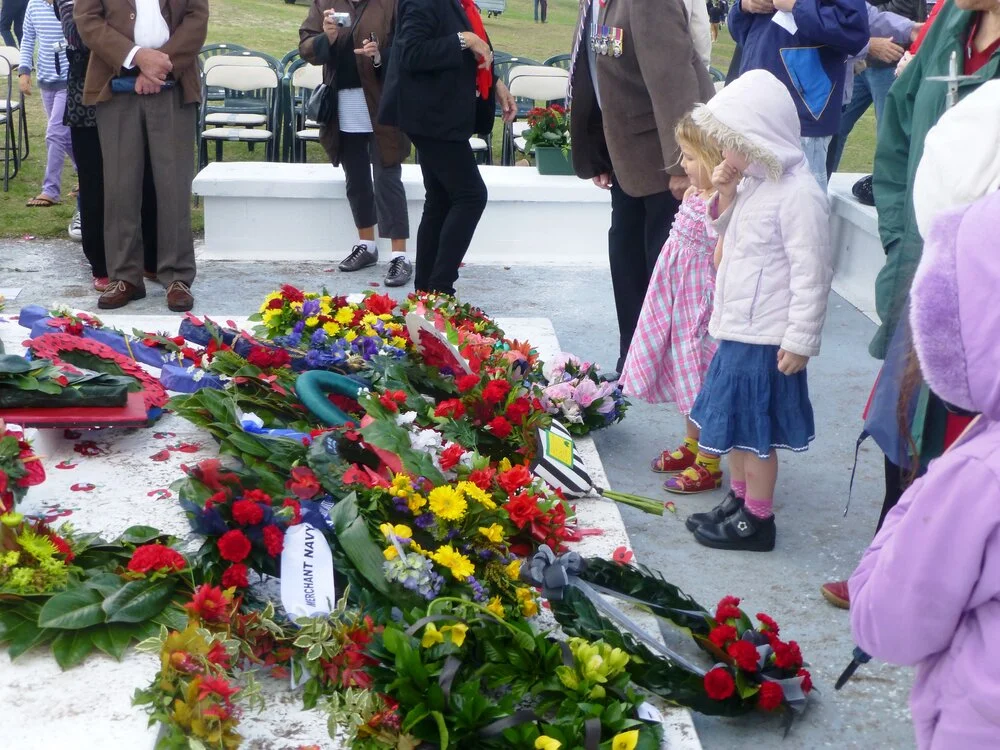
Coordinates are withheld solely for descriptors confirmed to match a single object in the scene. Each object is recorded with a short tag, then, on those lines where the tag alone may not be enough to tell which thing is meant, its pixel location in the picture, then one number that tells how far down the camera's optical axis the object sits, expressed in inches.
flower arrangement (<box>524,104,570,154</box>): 262.4
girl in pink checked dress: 138.8
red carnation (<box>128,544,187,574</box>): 83.3
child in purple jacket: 54.0
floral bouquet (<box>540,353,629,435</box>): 142.1
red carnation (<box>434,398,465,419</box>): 119.3
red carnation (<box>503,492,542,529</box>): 98.7
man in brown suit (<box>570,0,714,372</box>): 148.0
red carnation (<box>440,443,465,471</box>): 102.8
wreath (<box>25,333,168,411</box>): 120.4
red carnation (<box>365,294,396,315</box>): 147.8
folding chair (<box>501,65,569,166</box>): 335.3
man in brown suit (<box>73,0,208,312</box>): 192.5
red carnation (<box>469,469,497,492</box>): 99.8
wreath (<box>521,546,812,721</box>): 87.3
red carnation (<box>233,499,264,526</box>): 86.4
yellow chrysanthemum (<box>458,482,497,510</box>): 96.0
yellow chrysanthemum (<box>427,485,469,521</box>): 93.1
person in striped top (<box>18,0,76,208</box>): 268.4
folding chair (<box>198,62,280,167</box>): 325.7
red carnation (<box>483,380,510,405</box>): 120.9
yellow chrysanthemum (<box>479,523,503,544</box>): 93.0
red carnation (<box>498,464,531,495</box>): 102.7
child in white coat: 114.7
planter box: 260.1
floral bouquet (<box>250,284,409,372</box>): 133.6
